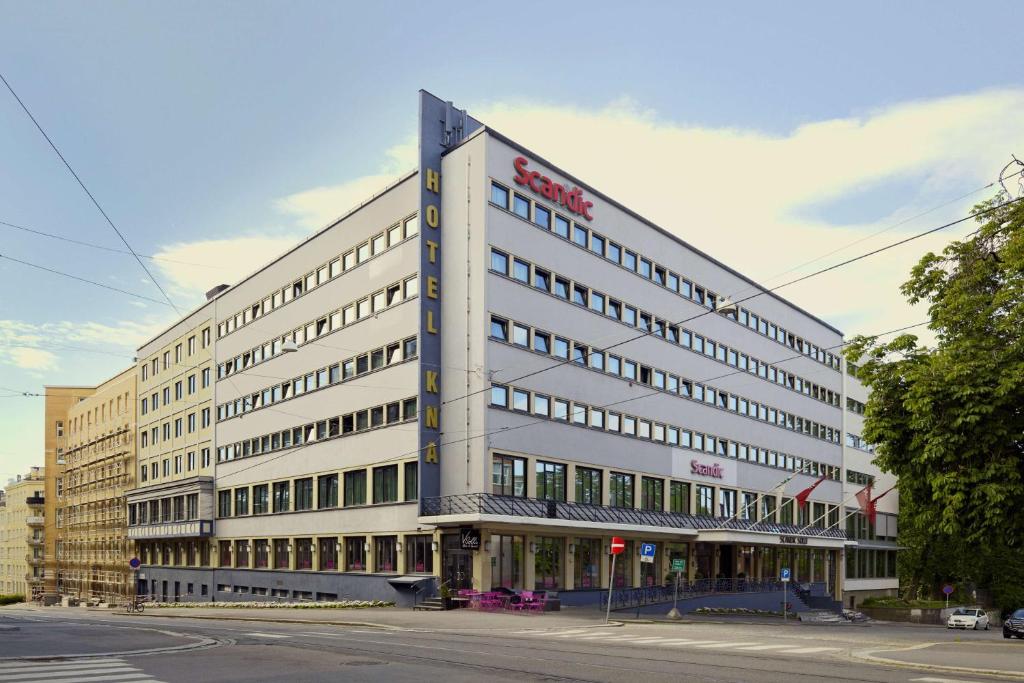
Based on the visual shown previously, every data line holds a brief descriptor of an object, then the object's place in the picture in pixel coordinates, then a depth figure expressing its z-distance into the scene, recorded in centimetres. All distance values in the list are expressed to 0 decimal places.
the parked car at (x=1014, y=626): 3494
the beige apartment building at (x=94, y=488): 8594
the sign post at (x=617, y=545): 3609
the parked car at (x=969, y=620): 5875
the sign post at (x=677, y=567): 4128
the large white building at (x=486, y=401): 4406
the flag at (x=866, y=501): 5253
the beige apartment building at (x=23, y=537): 12362
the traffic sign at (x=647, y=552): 3653
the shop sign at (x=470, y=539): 4109
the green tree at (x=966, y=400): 2522
